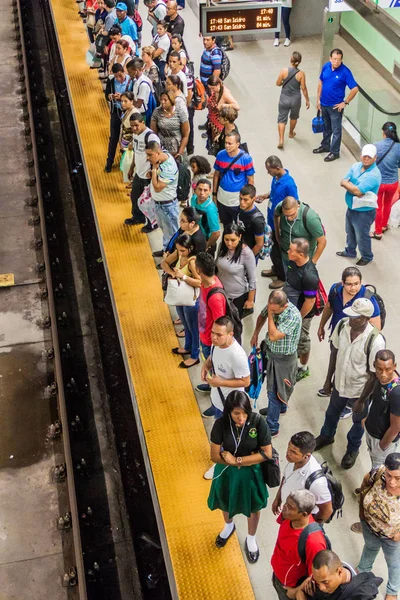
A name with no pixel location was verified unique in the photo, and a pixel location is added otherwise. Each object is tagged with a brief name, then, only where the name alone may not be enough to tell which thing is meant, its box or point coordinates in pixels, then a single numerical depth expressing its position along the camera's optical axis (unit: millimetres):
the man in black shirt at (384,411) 5453
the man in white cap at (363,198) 8328
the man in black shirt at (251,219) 7340
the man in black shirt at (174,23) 12273
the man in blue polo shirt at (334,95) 10891
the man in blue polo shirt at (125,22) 12522
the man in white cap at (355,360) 5887
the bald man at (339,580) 4207
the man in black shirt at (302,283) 6464
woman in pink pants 8938
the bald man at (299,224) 7203
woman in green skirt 5141
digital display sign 10500
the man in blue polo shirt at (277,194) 7906
